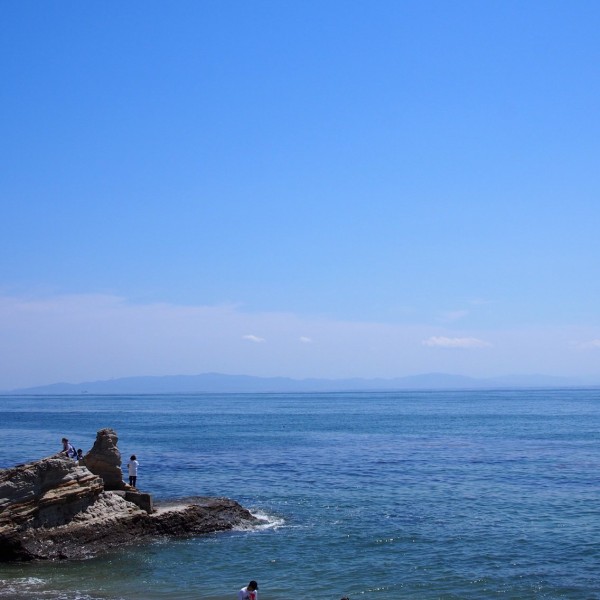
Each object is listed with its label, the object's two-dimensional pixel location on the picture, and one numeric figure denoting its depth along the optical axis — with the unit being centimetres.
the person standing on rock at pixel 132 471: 3687
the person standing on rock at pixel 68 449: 3696
